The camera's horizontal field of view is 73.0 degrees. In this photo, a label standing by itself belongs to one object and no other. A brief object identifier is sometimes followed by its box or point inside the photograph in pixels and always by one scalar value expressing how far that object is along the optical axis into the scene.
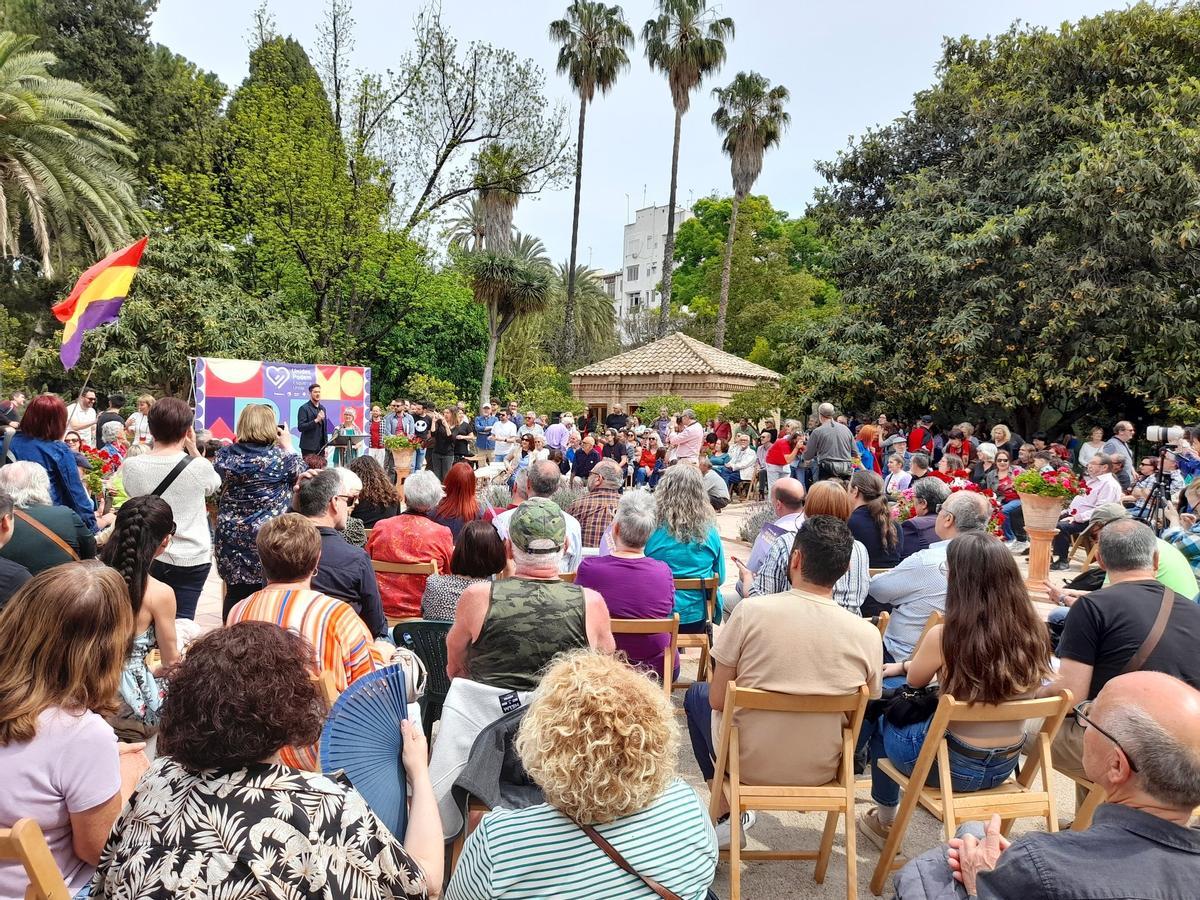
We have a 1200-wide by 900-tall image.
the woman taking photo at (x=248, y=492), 4.63
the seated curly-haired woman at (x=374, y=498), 6.11
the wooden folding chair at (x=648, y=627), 3.85
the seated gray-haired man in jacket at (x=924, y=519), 5.59
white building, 69.62
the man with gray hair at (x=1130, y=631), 3.08
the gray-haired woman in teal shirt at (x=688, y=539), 4.91
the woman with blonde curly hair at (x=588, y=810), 1.80
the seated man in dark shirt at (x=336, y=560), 3.73
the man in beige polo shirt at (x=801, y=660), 3.04
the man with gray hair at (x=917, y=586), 4.17
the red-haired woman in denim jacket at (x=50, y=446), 5.02
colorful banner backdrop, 13.59
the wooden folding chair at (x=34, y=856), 1.66
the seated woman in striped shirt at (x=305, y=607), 2.91
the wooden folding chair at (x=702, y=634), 4.79
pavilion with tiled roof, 22.86
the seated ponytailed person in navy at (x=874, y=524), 5.62
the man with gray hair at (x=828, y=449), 11.55
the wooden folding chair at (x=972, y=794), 2.93
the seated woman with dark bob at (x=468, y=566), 3.96
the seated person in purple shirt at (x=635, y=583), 3.97
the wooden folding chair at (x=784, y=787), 2.92
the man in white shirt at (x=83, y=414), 9.87
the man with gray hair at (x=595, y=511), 6.13
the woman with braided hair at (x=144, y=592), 3.01
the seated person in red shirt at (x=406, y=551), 4.70
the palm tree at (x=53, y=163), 17.25
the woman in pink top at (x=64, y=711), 1.94
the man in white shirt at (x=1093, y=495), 9.09
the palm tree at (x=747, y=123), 33.44
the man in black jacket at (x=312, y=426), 11.04
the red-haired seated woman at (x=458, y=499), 5.43
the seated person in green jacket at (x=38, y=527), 3.72
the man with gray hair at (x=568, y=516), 5.26
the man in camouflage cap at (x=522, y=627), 2.96
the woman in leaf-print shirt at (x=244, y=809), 1.60
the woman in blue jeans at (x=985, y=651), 2.98
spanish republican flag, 9.11
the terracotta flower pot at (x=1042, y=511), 8.16
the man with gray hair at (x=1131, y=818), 1.60
